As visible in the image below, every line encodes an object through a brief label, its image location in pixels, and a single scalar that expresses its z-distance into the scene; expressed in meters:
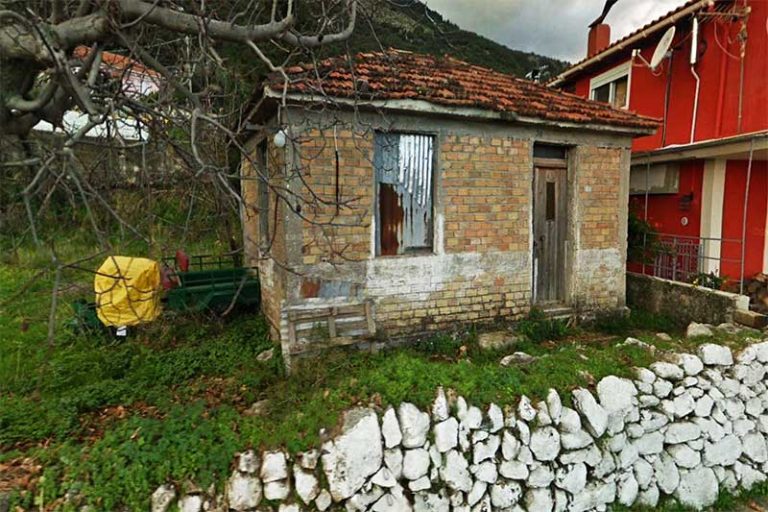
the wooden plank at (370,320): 5.40
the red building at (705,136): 7.65
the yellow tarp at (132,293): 5.48
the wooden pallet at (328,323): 5.08
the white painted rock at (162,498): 3.05
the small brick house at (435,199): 5.22
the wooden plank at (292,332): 5.01
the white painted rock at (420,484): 3.52
